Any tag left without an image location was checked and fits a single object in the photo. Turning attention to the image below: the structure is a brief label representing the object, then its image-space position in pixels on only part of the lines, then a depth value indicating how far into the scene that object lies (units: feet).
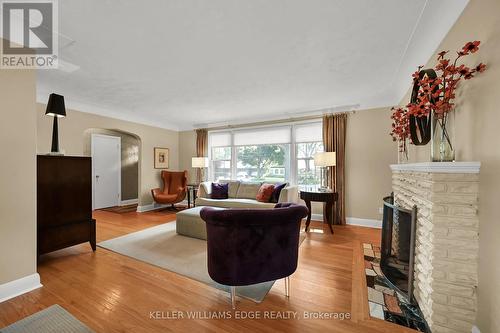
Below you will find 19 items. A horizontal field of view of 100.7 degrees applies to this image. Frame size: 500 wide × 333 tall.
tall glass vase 5.11
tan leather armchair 18.10
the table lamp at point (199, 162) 18.63
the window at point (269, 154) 15.55
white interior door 18.33
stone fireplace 4.44
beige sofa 13.44
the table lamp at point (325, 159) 12.80
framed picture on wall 19.06
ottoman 10.88
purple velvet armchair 5.35
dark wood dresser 7.78
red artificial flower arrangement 4.23
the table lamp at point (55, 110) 8.31
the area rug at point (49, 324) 4.91
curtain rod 15.02
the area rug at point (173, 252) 6.75
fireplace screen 6.06
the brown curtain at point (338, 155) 13.85
